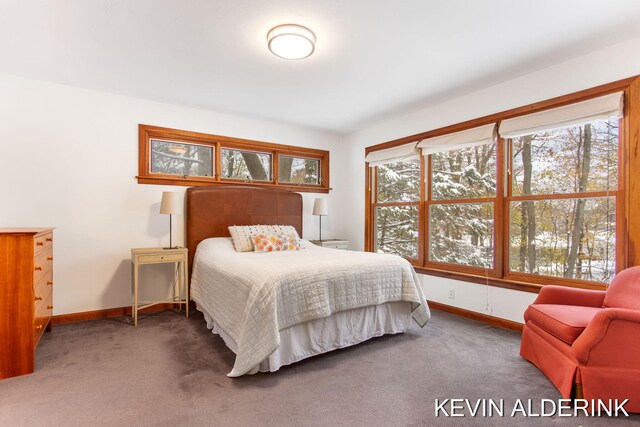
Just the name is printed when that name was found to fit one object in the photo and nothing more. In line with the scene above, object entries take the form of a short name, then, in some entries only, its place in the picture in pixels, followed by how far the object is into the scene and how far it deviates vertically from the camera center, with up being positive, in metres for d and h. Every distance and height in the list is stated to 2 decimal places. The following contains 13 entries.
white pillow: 3.53 -0.24
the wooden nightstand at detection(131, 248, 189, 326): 3.13 -0.51
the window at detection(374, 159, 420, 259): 4.18 +0.07
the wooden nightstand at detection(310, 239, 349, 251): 4.54 -0.45
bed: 2.07 -0.68
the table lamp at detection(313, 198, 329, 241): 4.60 +0.08
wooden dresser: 2.07 -0.61
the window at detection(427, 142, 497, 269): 3.38 +0.08
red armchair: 1.71 -0.75
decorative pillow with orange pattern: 3.49 -0.34
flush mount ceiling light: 2.23 +1.26
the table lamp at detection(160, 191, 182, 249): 3.41 +0.09
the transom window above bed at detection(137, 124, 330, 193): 3.72 +0.68
